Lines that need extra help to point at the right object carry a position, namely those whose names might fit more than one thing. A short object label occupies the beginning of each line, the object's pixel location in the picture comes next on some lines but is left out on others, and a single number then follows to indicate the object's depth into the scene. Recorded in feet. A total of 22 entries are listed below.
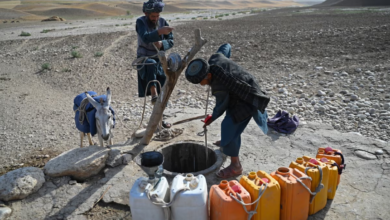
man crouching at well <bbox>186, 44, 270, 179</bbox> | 11.16
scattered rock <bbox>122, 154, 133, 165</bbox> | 14.10
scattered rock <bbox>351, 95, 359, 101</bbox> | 20.89
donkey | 13.56
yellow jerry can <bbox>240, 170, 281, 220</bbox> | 9.29
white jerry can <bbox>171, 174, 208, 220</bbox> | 9.03
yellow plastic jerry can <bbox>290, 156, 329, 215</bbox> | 10.09
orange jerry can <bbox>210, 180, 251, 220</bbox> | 9.07
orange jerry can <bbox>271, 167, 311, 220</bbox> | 9.65
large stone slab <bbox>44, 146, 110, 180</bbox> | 12.82
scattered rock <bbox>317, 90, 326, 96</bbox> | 22.26
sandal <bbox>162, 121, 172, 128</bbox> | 17.66
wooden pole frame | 13.05
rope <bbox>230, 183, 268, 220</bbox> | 8.89
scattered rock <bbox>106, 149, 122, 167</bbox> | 13.79
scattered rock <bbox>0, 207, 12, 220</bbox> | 11.05
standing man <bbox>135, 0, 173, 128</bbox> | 14.12
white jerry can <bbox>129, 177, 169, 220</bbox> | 9.17
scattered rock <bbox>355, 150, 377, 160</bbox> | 13.87
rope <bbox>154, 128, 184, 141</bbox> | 16.31
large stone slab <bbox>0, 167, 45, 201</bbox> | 11.60
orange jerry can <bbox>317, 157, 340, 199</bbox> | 10.79
